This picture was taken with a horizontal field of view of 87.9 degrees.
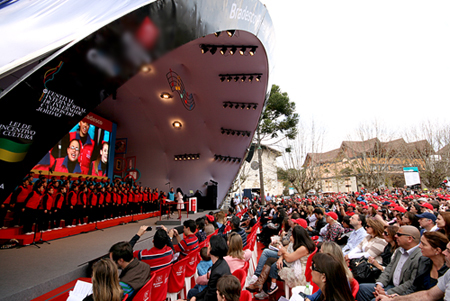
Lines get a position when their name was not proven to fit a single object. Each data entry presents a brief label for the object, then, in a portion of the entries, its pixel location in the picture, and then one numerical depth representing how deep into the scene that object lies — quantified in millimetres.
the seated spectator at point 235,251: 2922
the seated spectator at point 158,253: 3051
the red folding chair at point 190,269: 3602
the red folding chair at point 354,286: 2152
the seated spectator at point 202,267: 2811
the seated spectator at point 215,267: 2164
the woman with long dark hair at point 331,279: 1638
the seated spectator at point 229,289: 1726
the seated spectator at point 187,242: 3794
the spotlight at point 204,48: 7888
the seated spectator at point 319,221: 5883
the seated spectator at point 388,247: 3158
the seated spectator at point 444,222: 2884
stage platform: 2835
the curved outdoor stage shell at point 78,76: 2215
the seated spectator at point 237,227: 4415
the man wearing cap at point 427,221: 3494
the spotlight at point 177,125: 13698
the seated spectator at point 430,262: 2126
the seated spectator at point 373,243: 3467
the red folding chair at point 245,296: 1849
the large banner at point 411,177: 16245
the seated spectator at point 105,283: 1805
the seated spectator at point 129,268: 2311
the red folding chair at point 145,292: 2262
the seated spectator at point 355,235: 4056
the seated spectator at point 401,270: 2422
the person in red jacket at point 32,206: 5680
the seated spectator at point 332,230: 4797
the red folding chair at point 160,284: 2670
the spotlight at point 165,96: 11580
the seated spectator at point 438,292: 1831
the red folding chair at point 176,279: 3107
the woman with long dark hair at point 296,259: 3232
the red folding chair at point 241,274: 2382
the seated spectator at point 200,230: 4584
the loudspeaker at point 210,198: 15507
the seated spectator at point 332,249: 2477
